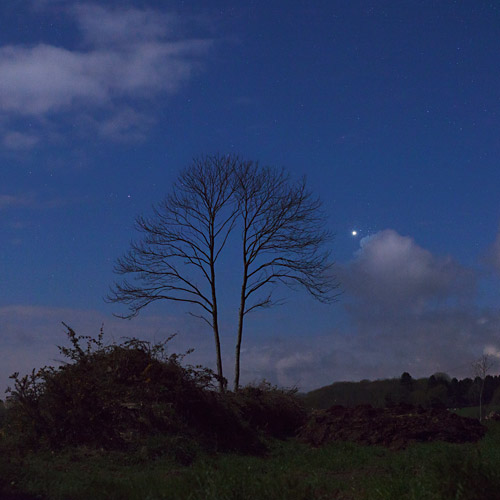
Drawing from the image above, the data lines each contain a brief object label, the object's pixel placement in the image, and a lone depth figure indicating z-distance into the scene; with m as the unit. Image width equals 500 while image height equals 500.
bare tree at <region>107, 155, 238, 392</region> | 25.41
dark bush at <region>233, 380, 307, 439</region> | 19.66
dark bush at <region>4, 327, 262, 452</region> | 14.86
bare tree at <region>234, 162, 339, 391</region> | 25.94
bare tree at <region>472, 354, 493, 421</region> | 31.88
